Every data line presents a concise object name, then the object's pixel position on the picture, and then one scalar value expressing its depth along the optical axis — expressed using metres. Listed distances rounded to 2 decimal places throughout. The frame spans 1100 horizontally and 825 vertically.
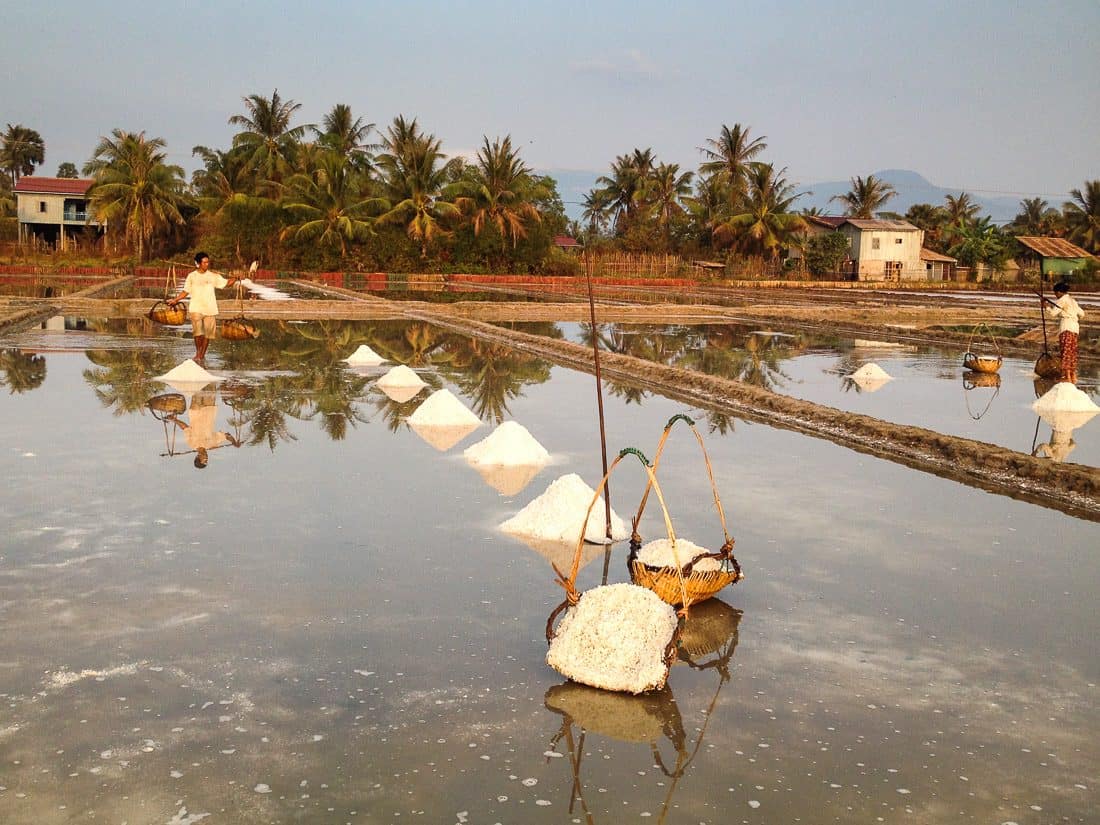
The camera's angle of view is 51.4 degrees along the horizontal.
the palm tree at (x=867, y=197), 58.44
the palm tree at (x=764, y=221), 47.19
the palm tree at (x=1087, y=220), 56.00
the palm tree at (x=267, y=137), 43.53
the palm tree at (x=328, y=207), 39.34
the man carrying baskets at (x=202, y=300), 10.77
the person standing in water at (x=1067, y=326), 10.89
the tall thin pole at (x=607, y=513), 4.71
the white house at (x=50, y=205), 49.44
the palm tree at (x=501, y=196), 40.81
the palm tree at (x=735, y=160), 50.50
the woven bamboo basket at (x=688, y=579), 3.88
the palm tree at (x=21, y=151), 72.06
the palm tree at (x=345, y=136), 43.84
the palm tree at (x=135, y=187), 41.53
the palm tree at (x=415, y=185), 39.66
